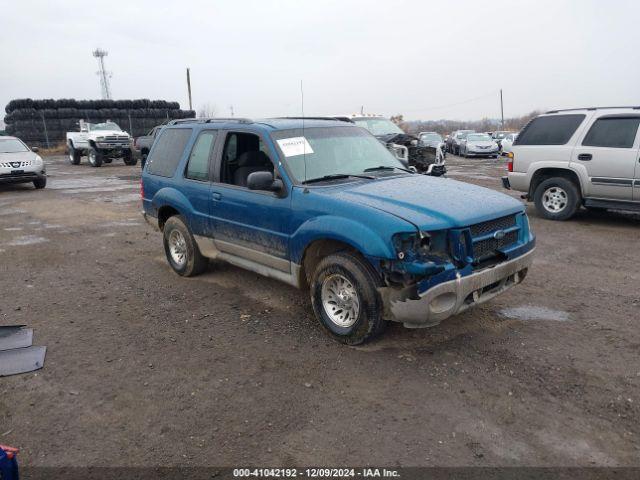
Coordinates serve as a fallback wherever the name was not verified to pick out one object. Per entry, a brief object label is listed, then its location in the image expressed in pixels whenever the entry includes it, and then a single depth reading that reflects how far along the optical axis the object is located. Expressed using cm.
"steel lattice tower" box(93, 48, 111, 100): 7675
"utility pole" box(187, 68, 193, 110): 4089
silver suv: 791
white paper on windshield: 459
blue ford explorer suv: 363
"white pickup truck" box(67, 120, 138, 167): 2217
